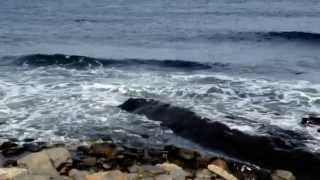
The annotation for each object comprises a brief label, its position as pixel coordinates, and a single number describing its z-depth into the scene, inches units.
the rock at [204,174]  560.4
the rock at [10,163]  597.5
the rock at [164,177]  543.6
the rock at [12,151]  656.4
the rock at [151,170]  565.0
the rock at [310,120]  739.4
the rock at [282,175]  579.8
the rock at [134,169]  579.3
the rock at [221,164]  608.1
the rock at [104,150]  641.0
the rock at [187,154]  635.1
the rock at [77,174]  548.8
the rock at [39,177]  527.2
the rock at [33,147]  669.3
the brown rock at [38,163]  557.9
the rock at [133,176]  545.3
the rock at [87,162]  607.8
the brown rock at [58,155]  593.9
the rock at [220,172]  561.2
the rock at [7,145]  676.7
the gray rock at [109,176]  538.0
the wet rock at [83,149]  651.3
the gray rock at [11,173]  536.1
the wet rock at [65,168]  578.9
